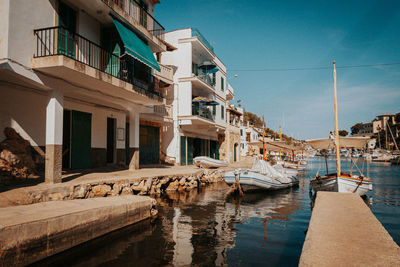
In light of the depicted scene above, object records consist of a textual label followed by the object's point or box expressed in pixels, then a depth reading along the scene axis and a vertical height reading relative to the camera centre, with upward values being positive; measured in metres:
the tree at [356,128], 134.00 +10.27
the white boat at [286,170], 22.29 -1.96
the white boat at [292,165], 30.62 -2.01
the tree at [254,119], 95.62 +11.12
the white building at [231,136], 33.88 +1.81
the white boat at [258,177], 15.52 -1.74
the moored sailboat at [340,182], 13.98 -1.86
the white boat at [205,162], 21.67 -1.10
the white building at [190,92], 23.08 +5.50
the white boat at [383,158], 63.55 -2.47
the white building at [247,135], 54.47 +3.17
